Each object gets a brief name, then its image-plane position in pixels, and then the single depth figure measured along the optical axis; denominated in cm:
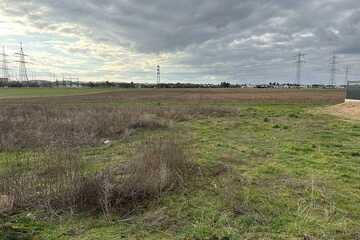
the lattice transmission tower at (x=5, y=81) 15741
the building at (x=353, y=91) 3375
